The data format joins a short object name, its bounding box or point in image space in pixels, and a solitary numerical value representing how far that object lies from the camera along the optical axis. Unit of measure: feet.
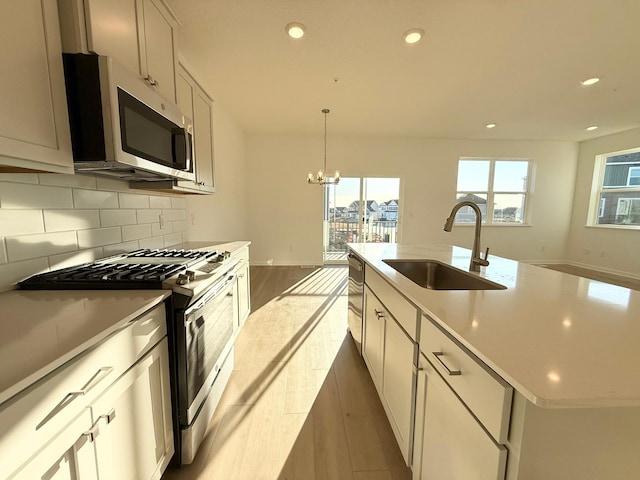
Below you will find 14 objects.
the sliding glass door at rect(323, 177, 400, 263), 18.65
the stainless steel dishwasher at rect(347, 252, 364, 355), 6.98
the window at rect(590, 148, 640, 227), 16.11
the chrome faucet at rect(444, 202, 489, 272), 5.19
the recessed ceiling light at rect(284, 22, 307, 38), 7.03
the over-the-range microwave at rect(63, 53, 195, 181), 3.52
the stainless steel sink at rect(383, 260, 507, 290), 5.66
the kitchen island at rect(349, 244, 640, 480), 1.82
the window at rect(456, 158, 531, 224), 19.21
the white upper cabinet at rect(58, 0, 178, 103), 3.43
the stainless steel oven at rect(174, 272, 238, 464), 3.92
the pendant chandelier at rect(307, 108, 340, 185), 13.58
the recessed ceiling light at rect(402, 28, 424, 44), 7.22
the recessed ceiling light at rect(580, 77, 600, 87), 10.00
